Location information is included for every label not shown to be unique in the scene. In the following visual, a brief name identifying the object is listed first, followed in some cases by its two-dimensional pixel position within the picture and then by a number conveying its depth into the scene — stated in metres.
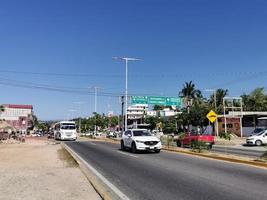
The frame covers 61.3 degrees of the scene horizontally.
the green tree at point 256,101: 56.98
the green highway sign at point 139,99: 31.23
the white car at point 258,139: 22.93
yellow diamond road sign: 14.69
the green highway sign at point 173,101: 32.87
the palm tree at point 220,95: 53.79
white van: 31.70
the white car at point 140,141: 14.49
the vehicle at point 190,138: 18.32
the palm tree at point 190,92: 58.89
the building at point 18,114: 90.69
